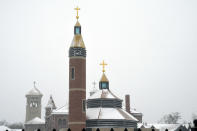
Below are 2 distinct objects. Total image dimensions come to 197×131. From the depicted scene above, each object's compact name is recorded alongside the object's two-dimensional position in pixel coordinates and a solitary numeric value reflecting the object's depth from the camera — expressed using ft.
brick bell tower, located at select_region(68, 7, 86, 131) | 162.40
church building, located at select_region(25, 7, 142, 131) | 162.81
